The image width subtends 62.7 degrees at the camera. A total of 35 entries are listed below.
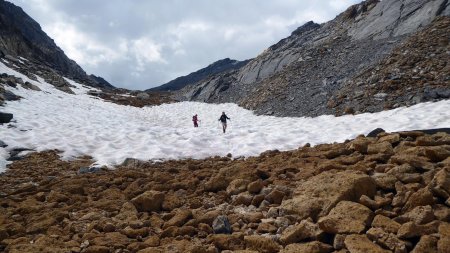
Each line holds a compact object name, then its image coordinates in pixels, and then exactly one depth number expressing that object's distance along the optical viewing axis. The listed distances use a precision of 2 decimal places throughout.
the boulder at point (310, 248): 5.02
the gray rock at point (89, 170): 10.81
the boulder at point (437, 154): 7.27
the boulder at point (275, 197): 7.04
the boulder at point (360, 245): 4.72
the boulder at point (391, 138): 8.88
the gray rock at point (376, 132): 10.60
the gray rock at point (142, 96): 60.69
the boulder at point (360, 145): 8.87
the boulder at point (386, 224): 5.14
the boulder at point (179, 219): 6.44
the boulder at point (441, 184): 5.74
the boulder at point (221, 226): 6.09
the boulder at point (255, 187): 7.72
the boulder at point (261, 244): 5.30
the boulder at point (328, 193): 6.06
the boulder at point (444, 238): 4.59
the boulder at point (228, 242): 5.53
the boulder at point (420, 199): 5.63
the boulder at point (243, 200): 7.31
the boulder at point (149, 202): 7.40
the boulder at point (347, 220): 5.28
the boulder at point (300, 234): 5.40
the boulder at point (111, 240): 5.74
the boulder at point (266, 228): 5.96
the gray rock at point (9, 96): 23.12
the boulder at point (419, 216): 5.19
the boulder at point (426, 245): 4.61
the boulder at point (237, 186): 7.88
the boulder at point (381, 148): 8.22
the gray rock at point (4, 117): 16.47
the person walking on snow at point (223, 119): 21.82
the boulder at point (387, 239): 4.71
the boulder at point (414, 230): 4.92
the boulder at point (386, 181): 6.44
